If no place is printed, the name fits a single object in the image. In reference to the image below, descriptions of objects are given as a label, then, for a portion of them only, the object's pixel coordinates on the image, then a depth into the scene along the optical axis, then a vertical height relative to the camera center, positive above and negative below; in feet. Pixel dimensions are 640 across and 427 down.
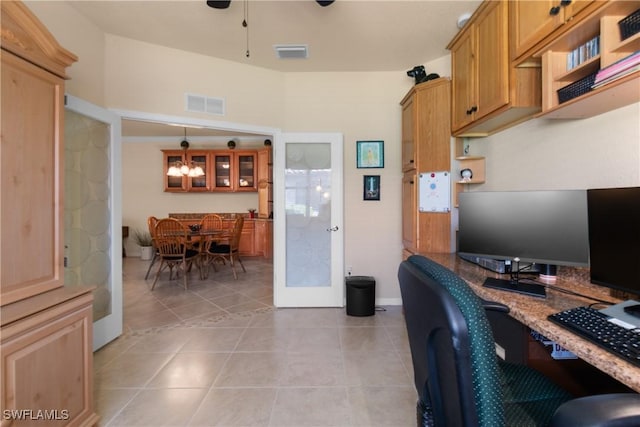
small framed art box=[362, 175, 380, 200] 11.30 +1.05
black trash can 10.34 -3.01
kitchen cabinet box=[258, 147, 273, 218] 20.25 +2.30
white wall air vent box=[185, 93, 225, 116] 9.77 +3.79
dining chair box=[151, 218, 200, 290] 13.94 -1.34
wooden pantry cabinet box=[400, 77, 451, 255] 8.70 +2.03
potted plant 21.11 -2.20
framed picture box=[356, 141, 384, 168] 11.27 +2.34
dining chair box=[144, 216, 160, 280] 15.72 -0.52
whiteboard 8.72 +0.67
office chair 2.08 -1.17
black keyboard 2.72 -1.25
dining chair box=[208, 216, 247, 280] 16.35 -1.85
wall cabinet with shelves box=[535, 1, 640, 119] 3.88 +2.23
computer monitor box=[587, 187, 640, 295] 3.57 -0.30
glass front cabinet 20.92 +3.16
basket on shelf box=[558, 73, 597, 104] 4.28 +1.95
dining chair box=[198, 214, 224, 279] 16.22 -1.47
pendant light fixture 19.62 +3.04
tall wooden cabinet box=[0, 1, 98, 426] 3.92 -0.60
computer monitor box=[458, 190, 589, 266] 4.72 -0.22
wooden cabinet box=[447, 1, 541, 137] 5.73 +2.99
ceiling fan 6.91 +5.14
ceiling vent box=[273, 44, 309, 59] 9.28 +5.35
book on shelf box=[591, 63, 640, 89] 3.66 +1.83
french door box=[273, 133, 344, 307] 11.25 -0.28
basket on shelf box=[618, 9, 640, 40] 3.72 +2.49
